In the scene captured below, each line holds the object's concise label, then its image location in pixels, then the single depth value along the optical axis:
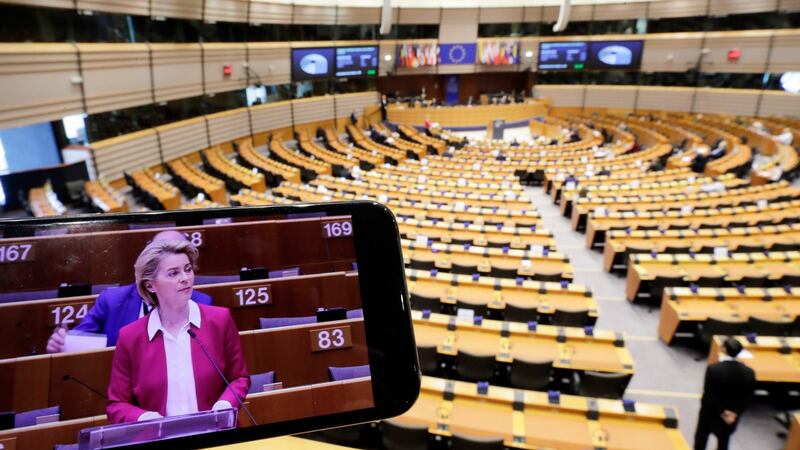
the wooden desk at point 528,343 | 5.48
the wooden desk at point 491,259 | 8.08
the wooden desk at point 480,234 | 9.45
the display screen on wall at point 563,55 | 28.17
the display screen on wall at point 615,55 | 27.05
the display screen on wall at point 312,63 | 23.56
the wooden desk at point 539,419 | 4.20
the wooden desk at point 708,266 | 7.77
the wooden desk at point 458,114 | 27.33
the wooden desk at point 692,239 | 8.91
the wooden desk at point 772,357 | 5.24
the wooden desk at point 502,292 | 6.82
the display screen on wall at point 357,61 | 25.17
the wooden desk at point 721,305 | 6.54
